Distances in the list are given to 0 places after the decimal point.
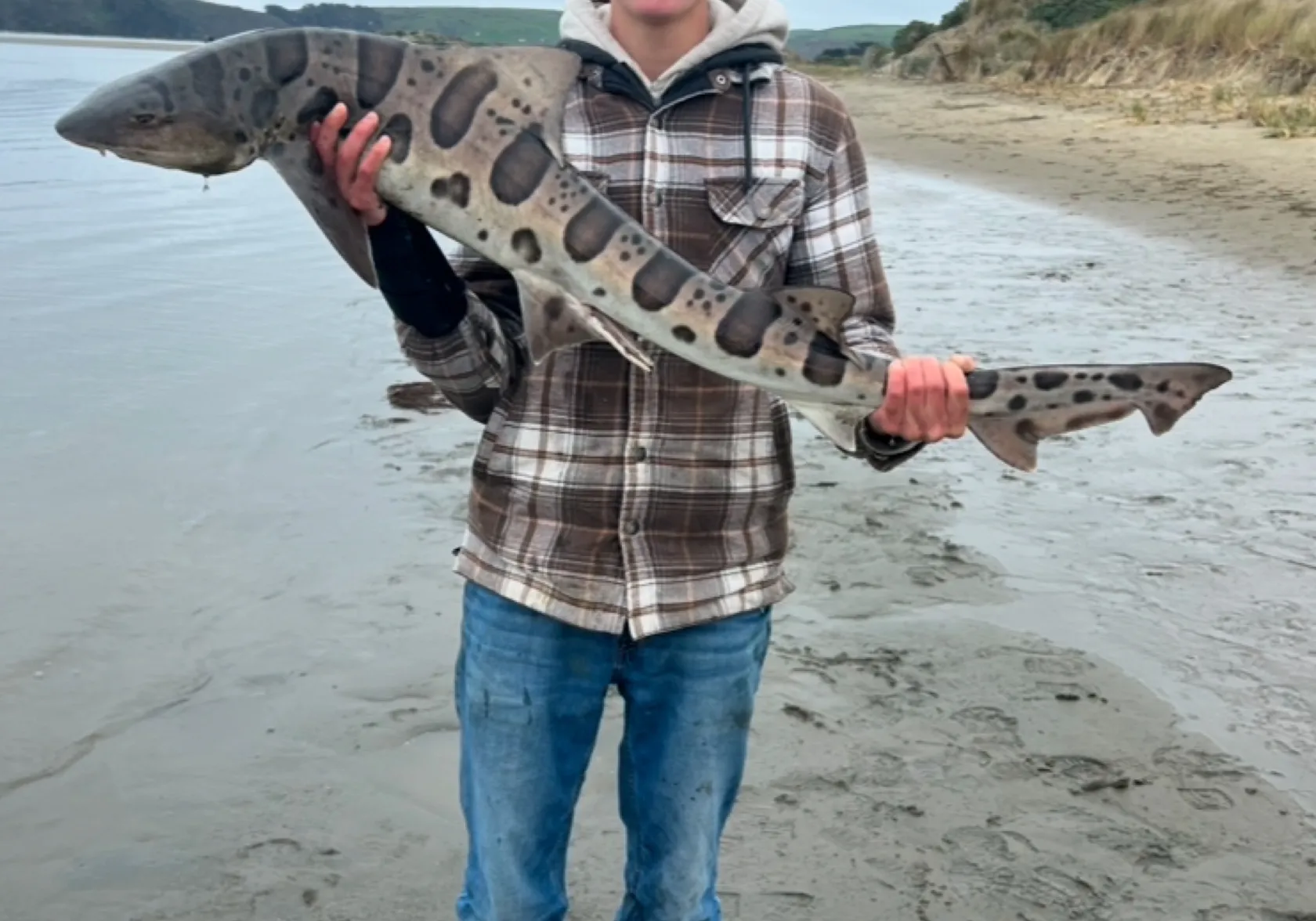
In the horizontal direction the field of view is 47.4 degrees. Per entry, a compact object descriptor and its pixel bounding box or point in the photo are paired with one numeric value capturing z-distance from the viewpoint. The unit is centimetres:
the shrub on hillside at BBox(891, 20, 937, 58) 5741
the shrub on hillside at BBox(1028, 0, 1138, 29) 4250
